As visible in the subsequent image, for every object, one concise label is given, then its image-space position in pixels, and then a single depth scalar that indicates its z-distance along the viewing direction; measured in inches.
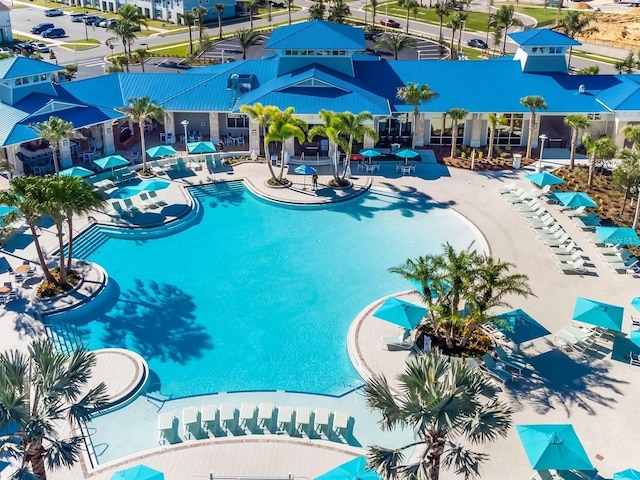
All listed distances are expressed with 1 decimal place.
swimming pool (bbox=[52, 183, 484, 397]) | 1089.4
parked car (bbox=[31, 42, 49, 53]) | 3390.7
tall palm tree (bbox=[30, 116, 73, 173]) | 1615.4
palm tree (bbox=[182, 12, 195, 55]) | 3213.6
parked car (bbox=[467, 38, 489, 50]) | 3489.2
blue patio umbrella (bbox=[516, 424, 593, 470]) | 799.1
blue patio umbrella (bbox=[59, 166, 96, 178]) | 1661.4
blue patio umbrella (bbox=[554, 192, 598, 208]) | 1534.2
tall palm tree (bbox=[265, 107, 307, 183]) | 1688.0
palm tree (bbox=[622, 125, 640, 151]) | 1715.1
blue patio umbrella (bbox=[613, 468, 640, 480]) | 783.1
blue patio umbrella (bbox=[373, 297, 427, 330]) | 1106.7
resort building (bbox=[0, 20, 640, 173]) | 1926.7
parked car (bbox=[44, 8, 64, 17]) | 4387.3
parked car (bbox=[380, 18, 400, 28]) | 3922.2
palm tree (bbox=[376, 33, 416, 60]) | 2824.8
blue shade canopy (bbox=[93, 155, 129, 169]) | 1720.0
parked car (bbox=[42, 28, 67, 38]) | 3772.1
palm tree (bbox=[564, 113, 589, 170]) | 1786.8
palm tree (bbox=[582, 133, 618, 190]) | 1692.9
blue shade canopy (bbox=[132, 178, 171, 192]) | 1599.4
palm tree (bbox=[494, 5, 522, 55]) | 3048.7
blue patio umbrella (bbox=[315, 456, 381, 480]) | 757.3
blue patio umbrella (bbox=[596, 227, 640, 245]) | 1369.5
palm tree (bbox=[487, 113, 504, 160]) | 1872.5
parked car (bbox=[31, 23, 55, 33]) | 3865.7
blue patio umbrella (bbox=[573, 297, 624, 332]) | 1088.7
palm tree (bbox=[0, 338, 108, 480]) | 646.5
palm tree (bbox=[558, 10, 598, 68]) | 2965.8
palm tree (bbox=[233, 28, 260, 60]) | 2864.2
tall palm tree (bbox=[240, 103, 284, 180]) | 1727.4
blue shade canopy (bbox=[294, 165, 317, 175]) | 1748.3
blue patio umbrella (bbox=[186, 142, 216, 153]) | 1868.8
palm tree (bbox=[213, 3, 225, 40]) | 3511.3
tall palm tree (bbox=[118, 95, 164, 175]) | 1767.2
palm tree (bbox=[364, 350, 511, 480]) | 654.5
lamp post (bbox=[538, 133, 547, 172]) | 1790.4
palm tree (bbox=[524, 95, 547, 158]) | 1859.0
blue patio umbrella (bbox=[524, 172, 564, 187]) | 1659.7
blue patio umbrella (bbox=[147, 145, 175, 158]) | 1808.6
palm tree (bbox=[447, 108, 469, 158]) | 1845.2
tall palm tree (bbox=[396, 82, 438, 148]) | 1871.3
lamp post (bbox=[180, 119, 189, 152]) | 1927.9
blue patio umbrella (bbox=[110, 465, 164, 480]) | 760.3
